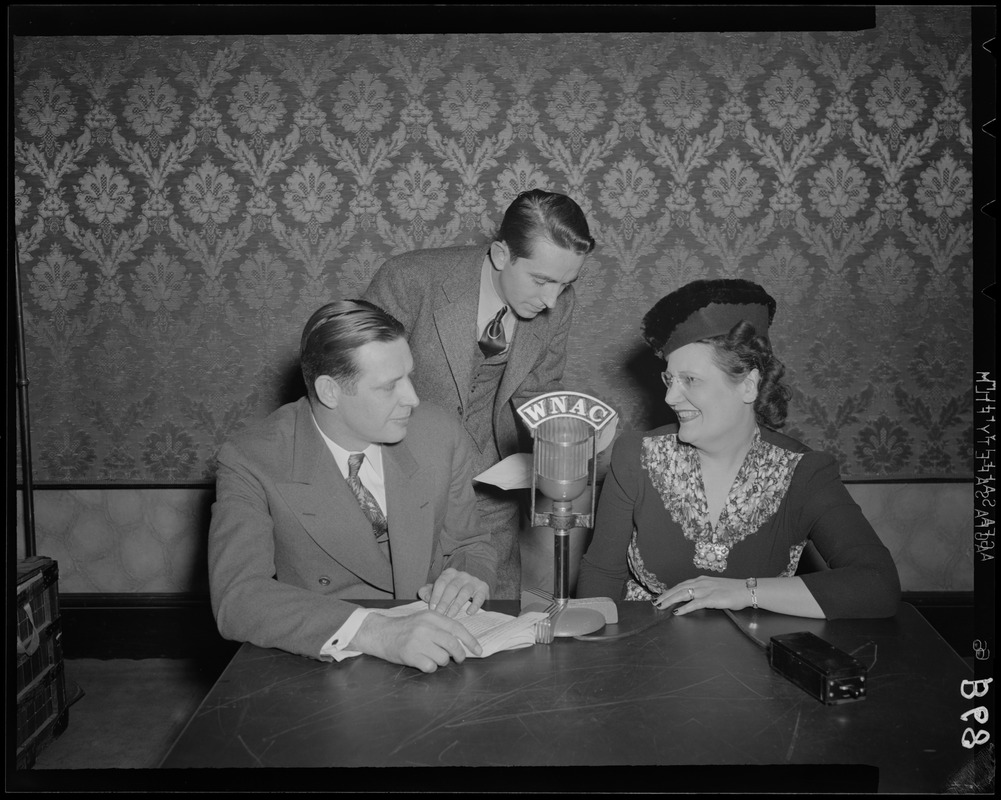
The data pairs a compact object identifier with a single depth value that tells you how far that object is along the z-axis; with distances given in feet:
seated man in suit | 7.42
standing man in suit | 9.29
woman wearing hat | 8.02
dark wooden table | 4.96
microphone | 6.54
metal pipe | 9.49
